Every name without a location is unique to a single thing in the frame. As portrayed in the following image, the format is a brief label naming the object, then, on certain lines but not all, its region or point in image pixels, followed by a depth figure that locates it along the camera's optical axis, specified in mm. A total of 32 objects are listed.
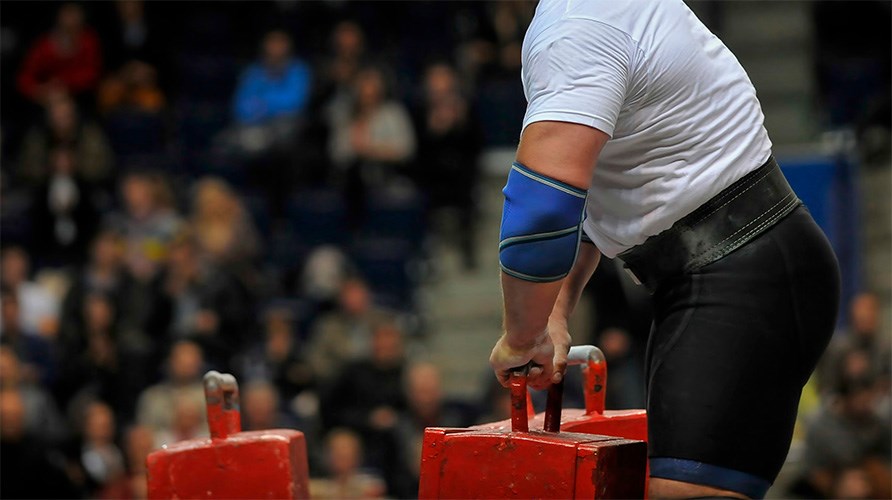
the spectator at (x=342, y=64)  23969
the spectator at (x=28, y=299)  20875
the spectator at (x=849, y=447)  16937
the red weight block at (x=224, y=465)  7375
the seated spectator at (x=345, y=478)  17312
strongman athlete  5812
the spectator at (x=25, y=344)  20109
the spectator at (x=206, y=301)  20297
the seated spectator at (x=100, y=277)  20734
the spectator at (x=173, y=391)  18703
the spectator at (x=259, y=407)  17922
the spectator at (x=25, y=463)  17000
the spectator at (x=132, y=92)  25031
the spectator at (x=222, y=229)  21422
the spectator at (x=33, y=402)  18156
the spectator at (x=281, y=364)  19922
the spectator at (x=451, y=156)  23031
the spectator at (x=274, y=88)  24422
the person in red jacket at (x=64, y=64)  25281
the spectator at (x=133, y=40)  25719
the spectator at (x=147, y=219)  22156
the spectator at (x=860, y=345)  17984
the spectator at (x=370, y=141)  22922
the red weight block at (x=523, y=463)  6055
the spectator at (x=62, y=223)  22687
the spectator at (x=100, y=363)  19922
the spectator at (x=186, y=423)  17656
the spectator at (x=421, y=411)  18234
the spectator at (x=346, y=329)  20281
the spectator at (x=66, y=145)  23406
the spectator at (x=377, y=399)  18094
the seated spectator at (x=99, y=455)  17922
